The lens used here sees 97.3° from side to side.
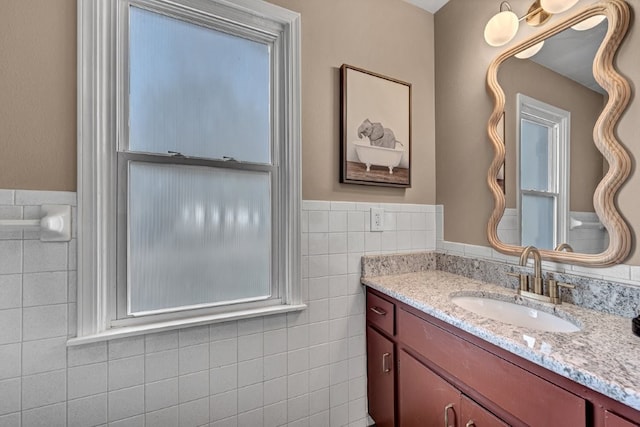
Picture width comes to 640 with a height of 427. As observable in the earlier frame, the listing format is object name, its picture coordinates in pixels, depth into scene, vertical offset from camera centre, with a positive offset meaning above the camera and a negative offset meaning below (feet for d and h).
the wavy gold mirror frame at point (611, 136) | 3.35 +0.94
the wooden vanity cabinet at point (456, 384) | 2.31 -1.85
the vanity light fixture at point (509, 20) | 4.18 +2.98
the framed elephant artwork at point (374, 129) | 5.10 +1.59
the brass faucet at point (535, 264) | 3.98 -0.74
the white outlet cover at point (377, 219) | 5.39 -0.12
